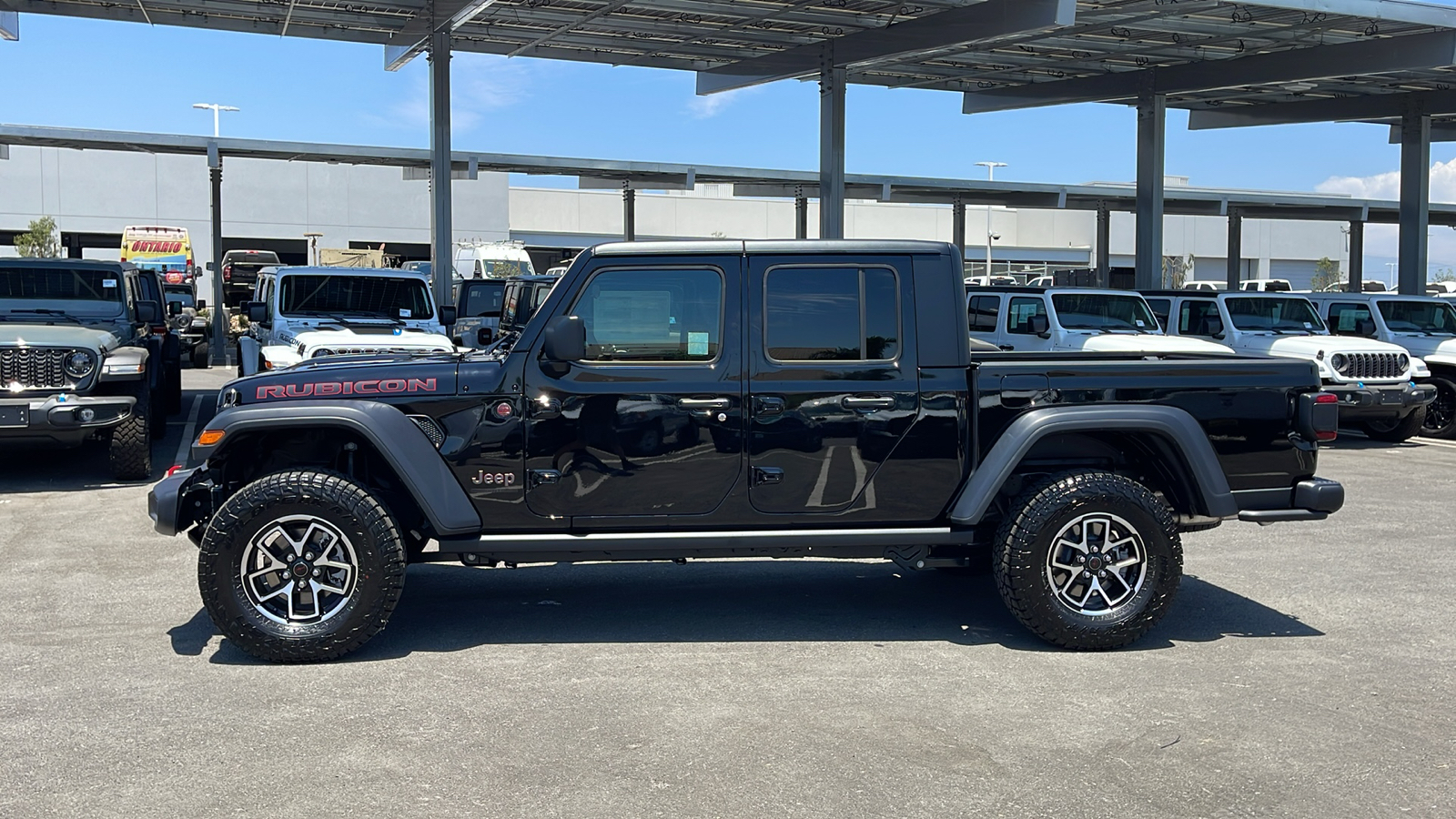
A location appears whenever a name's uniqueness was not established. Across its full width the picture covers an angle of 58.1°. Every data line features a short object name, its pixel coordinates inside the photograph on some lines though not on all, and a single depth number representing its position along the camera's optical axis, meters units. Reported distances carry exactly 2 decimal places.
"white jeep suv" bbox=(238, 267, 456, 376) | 12.99
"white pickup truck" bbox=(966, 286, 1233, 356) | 15.60
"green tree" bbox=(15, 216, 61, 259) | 48.06
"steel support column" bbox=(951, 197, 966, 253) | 39.73
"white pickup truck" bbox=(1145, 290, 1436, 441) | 14.27
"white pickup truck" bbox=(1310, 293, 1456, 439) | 15.96
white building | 53.53
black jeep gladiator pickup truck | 5.90
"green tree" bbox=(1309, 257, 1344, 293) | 70.88
